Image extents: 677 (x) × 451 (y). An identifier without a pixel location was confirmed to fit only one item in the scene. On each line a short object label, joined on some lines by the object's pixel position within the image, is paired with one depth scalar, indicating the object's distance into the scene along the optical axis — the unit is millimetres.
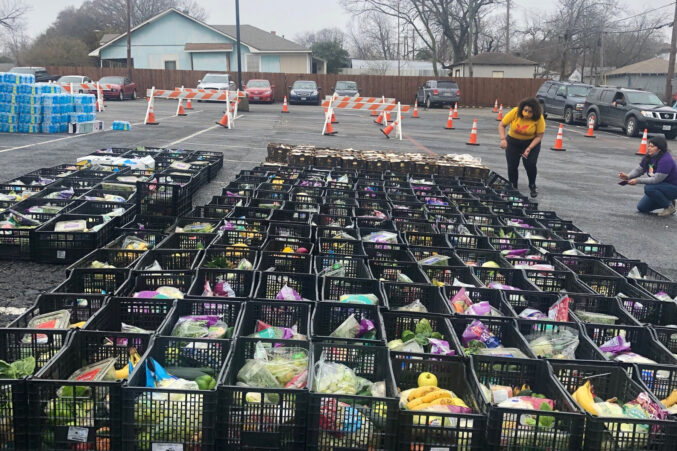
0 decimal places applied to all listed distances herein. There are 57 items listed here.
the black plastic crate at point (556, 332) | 4156
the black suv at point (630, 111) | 25375
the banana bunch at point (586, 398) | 3524
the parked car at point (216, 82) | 36281
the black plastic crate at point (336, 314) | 4379
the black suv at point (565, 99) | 30422
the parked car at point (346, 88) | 38469
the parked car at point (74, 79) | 35194
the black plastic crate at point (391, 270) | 5582
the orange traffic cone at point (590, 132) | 24594
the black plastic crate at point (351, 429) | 3195
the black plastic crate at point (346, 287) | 4941
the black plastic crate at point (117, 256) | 5699
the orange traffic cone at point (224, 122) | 21641
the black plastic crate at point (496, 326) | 4336
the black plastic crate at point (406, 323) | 4398
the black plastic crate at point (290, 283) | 4969
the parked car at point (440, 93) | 39344
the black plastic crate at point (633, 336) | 4366
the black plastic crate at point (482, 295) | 4824
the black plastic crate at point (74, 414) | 3209
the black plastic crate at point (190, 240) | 6098
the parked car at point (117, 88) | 37088
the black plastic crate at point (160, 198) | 7844
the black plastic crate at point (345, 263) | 5551
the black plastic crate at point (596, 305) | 4988
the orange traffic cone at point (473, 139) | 20302
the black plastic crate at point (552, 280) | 5607
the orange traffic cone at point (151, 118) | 21422
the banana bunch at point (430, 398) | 3473
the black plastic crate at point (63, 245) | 6539
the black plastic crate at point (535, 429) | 3176
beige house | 54125
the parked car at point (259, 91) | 36625
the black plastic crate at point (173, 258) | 5516
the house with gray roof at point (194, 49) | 50406
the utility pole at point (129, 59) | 43038
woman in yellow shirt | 10977
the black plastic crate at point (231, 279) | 4926
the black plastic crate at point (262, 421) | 3207
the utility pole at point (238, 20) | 29391
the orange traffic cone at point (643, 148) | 20097
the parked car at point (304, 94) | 38125
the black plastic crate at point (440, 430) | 3203
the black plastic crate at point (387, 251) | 6059
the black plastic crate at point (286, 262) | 5441
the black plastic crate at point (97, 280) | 4945
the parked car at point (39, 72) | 36838
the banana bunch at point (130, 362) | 3691
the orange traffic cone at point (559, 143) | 20016
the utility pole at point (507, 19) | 59250
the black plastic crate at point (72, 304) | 4375
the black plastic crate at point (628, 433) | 3172
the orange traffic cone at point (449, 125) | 26125
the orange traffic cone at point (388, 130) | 21078
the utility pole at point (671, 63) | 32531
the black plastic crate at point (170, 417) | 3158
